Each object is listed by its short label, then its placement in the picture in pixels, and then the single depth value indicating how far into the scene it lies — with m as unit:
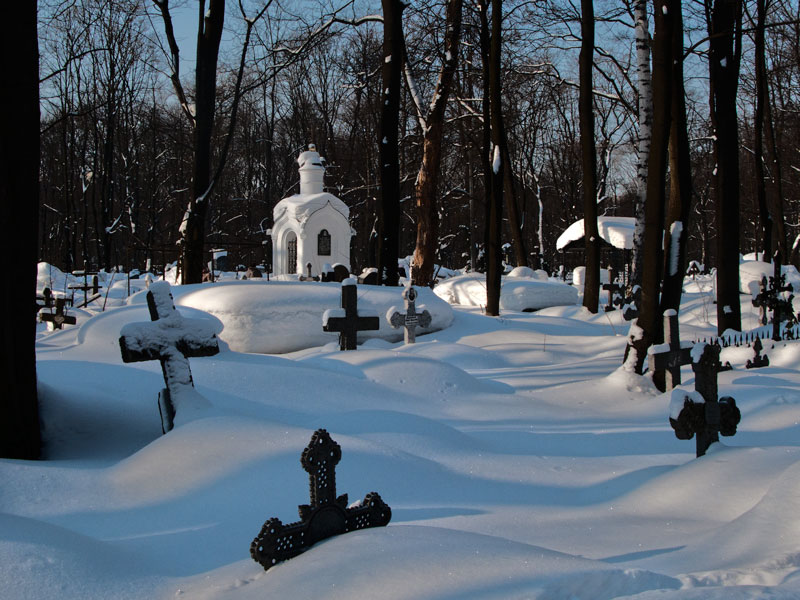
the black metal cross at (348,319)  9.11
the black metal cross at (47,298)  15.85
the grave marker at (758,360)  9.34
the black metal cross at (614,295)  19.00
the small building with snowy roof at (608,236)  26.97
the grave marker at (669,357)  7.50
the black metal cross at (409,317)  9.98
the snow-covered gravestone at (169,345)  4.68
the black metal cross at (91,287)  19.09
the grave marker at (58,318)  13.86
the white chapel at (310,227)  23.75
